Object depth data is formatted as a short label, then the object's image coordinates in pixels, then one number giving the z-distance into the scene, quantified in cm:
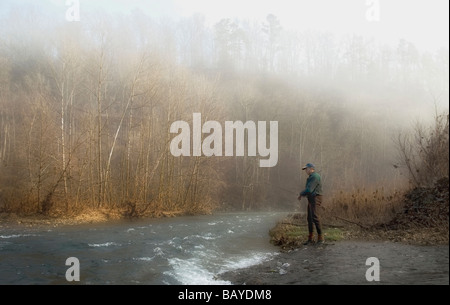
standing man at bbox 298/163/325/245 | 1080
